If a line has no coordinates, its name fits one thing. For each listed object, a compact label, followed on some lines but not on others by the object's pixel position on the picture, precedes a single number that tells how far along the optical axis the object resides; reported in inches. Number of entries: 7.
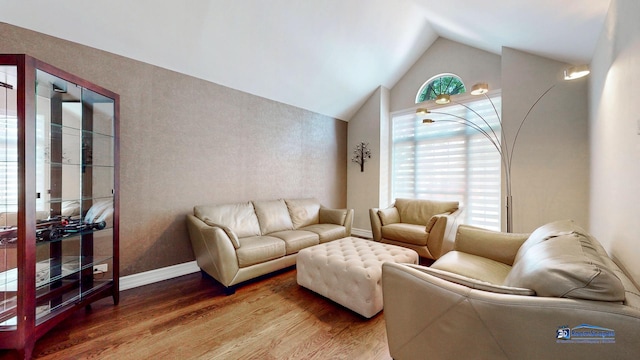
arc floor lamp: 117.7
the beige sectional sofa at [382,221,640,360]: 33.4
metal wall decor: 189.2
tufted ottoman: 75.9
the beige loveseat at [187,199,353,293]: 94.2
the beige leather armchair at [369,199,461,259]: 124.3
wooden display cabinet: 58.4
